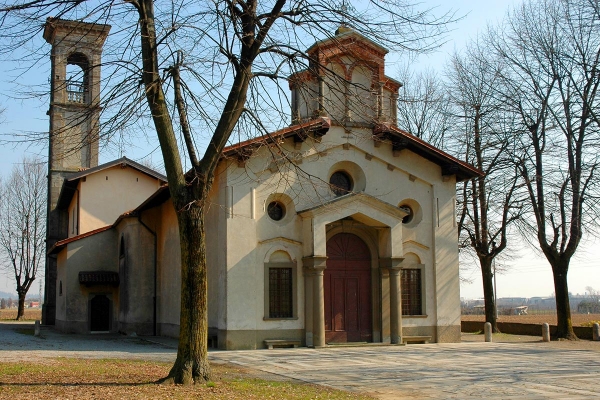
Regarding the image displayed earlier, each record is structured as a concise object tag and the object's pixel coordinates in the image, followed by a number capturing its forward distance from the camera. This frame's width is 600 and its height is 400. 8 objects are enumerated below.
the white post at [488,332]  23.80
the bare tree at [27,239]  48.75
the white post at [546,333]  24.70
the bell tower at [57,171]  36.12
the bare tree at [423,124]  31.68
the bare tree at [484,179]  26.83
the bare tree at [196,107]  11.50
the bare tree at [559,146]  24.69
